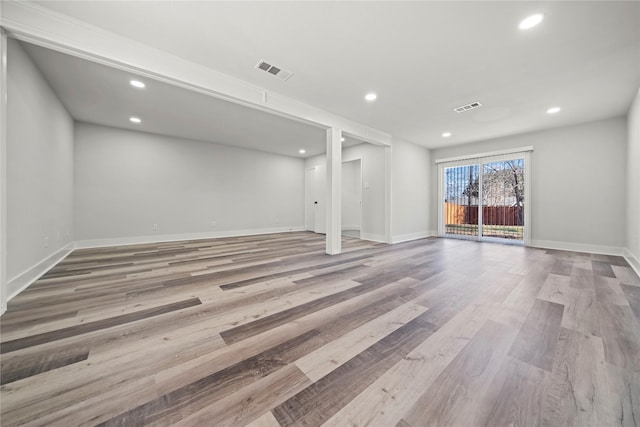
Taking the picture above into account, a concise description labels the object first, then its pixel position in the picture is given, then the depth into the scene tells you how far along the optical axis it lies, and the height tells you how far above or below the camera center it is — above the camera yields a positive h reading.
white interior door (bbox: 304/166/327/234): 7.50 +0.45
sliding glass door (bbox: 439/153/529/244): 5.66 +0.40
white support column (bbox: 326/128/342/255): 4.36 +0.43
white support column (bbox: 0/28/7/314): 1.89 +0.35
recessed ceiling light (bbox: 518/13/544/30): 2.07 +1.83
